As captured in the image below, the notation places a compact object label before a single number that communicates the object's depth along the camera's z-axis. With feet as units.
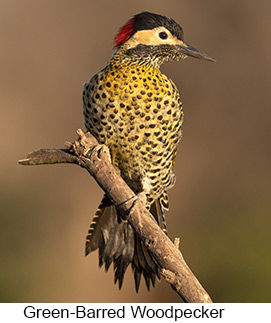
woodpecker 16.52
